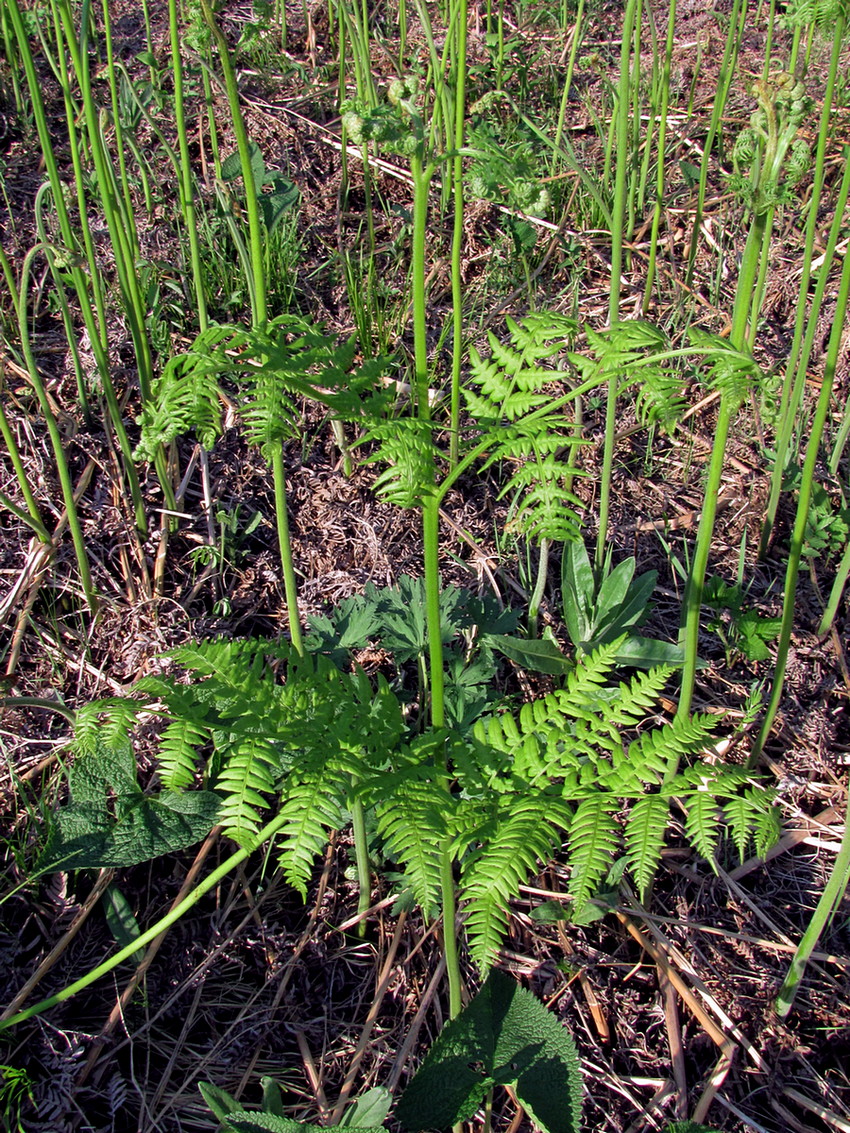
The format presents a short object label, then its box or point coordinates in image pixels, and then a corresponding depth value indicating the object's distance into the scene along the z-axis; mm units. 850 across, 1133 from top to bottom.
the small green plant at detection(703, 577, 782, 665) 754
